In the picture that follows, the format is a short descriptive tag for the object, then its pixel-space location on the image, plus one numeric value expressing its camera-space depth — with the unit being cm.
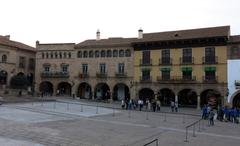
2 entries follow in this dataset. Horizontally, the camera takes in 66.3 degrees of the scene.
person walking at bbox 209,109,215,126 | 1538
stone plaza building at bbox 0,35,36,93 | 3213
